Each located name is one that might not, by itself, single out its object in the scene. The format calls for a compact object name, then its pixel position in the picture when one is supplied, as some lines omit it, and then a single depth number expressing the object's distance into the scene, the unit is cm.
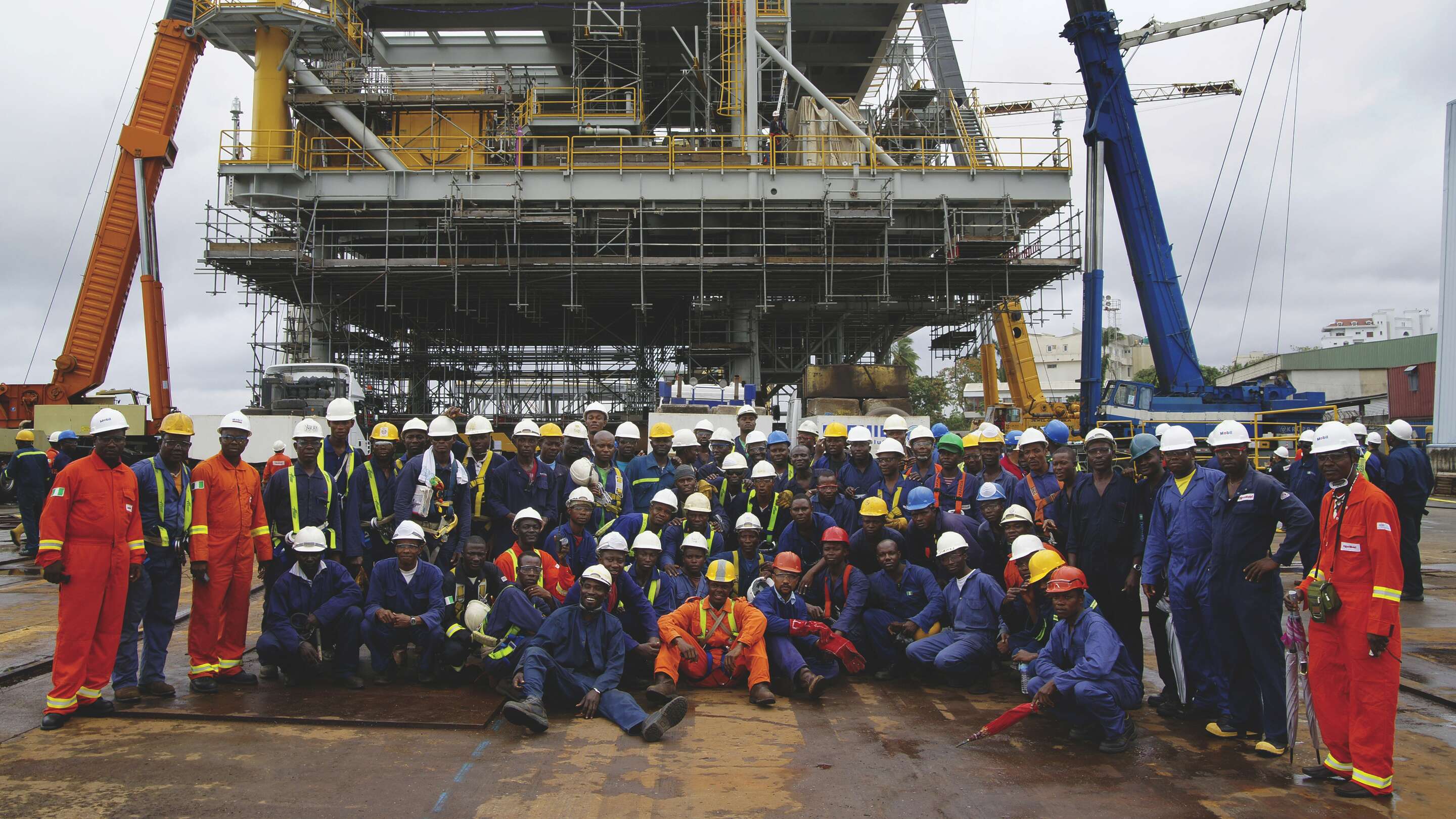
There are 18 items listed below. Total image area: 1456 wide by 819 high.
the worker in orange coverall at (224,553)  635
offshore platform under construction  2433
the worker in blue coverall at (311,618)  644
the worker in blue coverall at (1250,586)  522
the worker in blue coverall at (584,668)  557
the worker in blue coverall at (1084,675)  532
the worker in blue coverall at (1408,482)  947
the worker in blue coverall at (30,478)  1186
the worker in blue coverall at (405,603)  654
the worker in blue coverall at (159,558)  612
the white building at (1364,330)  11325
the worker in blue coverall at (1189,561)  573
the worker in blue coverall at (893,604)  703
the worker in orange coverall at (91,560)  560
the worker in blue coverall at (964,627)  656
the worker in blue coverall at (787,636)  655
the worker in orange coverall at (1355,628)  457
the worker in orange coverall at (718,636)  638
